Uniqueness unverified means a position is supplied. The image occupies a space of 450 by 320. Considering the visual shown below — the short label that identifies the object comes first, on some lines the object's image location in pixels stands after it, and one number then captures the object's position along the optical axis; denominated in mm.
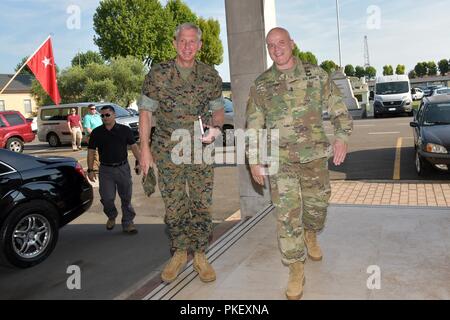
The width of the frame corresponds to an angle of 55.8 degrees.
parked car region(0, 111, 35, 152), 16547
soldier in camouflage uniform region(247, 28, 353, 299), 3156
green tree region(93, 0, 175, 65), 41938
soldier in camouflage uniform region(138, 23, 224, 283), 3293
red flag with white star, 14219
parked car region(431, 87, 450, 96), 30000
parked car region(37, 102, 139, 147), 18344
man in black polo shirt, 5559
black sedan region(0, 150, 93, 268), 4531
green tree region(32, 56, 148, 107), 35844
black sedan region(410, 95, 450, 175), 7324
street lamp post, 36344
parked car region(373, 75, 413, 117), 21375
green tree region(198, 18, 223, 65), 53062
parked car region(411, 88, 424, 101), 38244
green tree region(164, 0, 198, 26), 47094
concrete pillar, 5047
